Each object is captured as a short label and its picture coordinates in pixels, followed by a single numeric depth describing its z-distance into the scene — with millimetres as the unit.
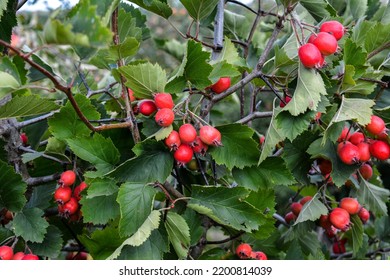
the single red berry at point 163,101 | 657
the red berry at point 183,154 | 656
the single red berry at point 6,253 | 655
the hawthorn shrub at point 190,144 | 647
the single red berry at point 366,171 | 761
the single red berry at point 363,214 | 768
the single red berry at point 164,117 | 649
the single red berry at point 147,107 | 676
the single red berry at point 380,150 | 693
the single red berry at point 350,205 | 744
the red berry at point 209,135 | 661
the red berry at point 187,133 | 652
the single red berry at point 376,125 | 686
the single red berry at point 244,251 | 725
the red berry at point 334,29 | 665
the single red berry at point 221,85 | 689
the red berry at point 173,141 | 655
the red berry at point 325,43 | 646
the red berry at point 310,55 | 640
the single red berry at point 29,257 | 663
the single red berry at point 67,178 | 678
